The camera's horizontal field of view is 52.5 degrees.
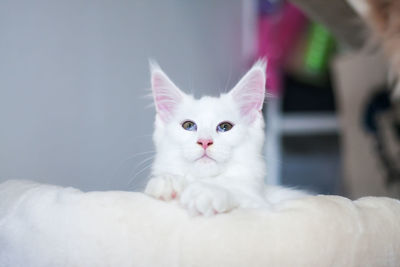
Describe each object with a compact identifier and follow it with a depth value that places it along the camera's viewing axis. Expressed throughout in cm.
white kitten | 61
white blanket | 48
